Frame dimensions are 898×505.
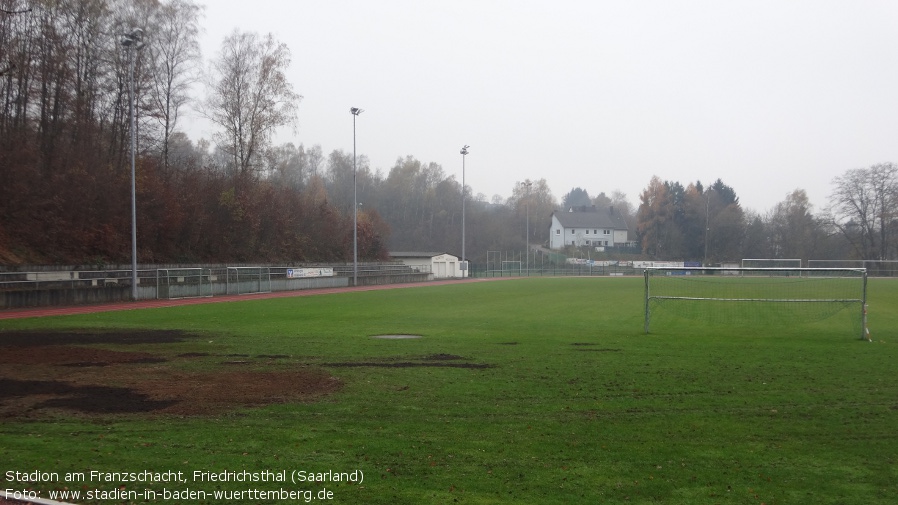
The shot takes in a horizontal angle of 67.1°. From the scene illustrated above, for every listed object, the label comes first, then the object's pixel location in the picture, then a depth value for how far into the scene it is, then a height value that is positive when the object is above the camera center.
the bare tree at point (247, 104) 49.25 +11.00
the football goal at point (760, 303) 23.25 -2.27
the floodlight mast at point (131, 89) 28.00 +6.91
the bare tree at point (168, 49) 42.19 +13.02
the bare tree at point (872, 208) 73.94 +4.72
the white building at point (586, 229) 128.38 +4.31
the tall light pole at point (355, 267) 46.16 -1.05
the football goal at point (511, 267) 87.75 -2.00
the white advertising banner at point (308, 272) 45.59 -1.35
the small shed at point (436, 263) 72.31 -1.13
